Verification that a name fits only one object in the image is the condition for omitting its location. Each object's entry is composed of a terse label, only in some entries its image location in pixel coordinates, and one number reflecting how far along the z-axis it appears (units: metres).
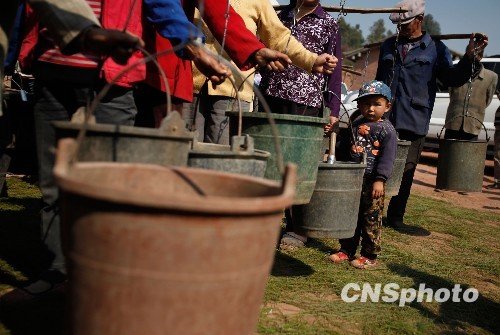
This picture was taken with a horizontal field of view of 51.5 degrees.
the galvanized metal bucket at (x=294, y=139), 3.01
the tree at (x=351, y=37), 100.19
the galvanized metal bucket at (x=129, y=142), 1.96
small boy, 3.82
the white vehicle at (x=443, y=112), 11.66
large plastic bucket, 1.38
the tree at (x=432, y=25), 114.45
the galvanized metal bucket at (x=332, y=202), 3.32
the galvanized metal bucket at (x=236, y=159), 2.47
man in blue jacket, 5.11
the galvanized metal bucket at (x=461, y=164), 5.98
